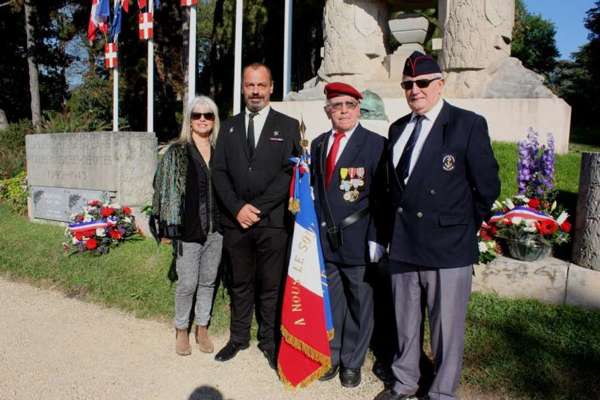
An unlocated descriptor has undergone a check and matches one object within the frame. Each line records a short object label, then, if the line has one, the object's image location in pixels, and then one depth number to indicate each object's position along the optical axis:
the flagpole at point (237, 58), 10.84
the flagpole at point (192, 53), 11.24
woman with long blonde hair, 3.40
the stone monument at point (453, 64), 7.80
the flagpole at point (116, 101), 12.51
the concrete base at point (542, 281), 3.43
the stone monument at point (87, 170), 6.24
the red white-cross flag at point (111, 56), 12.58
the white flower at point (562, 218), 3.81
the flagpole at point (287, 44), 12.36
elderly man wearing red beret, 2.89
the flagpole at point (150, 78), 12.22
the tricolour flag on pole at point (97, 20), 12.21
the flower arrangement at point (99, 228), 5.59
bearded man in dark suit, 3.20
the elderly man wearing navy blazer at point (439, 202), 2.43
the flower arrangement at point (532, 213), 3.70
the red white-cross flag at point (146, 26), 12.02
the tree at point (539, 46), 40.78
